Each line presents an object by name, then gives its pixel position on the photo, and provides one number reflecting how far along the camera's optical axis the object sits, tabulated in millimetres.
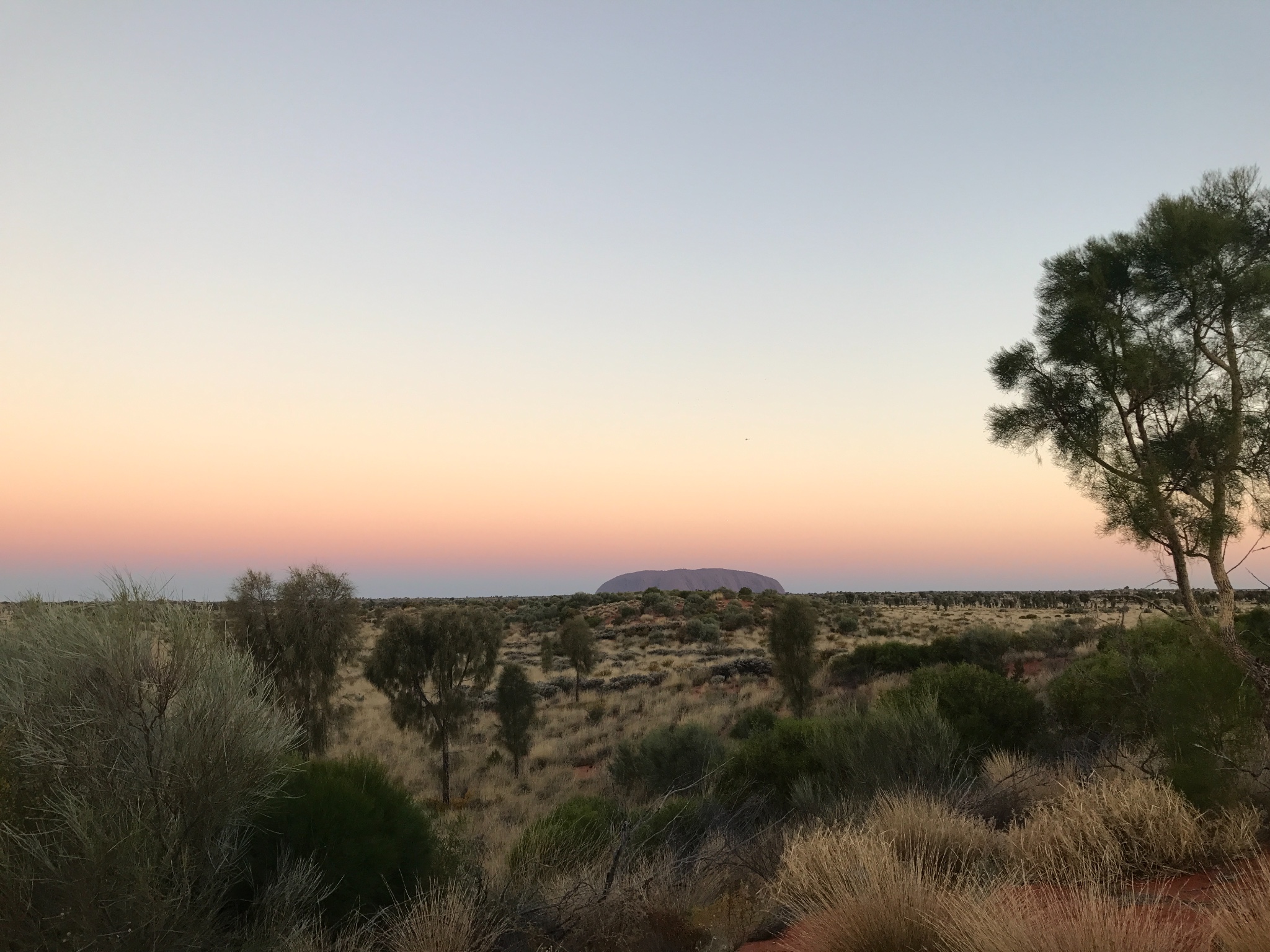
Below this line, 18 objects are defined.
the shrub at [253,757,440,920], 5602
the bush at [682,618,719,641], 45062
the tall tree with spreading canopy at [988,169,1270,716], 11391
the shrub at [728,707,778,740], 19188
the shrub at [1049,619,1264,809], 6402
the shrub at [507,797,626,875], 7879
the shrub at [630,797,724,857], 8273
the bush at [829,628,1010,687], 26766
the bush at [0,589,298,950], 4312
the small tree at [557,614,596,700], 30484
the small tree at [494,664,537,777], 20891
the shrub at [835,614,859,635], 44000
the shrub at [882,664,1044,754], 12375
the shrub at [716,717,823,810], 11594
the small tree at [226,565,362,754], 15867
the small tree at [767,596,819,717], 22141
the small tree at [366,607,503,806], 19703
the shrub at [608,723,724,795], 15336
